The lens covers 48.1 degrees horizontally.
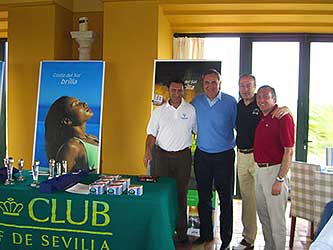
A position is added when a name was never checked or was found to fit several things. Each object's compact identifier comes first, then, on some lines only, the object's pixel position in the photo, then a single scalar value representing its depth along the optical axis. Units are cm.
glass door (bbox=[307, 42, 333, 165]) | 524
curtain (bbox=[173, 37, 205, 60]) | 503
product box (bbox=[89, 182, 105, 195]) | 250
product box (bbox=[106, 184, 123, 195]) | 250
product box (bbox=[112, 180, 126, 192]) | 260
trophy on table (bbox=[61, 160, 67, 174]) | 293
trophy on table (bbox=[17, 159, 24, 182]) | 283
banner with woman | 403
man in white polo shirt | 350
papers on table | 255
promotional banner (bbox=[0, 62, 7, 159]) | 450
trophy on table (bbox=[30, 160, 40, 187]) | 274
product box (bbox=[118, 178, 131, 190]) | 263
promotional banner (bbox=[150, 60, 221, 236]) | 394
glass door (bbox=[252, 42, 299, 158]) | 528
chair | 341
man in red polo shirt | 288
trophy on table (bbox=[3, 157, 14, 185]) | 276
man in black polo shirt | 337
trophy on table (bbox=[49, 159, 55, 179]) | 281
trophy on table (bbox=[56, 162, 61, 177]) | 284
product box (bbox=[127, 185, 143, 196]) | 252
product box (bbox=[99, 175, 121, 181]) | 280
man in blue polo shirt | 338
